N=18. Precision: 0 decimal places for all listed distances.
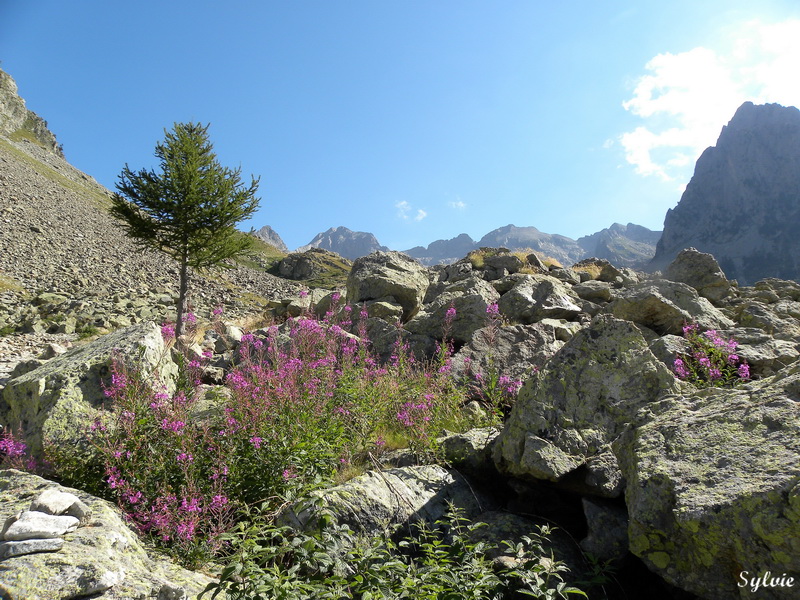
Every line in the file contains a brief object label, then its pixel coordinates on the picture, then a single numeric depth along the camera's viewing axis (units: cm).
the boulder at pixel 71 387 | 538
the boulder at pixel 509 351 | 806
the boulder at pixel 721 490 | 289
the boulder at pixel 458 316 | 1050
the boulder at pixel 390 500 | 405
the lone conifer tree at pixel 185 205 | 1762
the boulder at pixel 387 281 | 1355
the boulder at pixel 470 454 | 547
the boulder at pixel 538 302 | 1151
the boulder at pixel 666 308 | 873
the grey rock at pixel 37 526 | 314
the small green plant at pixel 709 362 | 574
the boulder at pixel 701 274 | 1335
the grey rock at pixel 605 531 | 400
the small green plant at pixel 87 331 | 2022
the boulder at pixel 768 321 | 842
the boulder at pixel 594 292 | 1409
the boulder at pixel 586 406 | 455
